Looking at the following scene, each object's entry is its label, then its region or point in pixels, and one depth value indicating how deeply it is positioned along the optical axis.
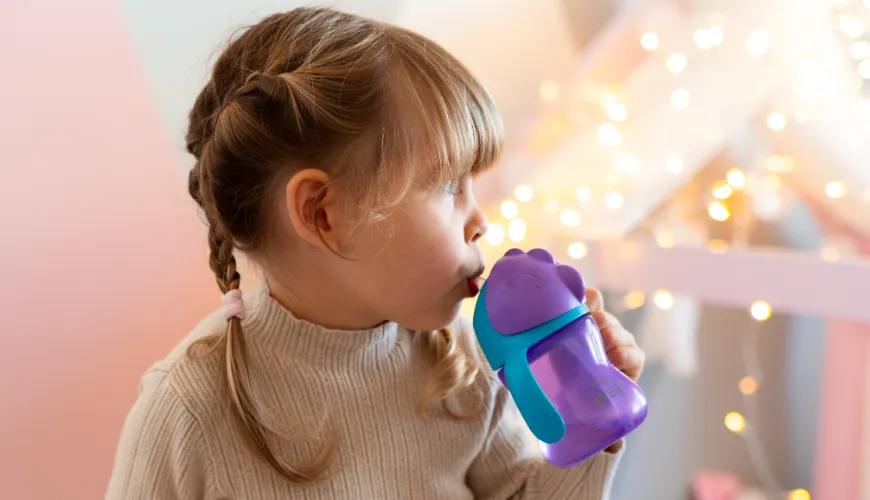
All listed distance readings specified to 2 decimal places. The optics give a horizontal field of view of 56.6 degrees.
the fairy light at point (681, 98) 1.30
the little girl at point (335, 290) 0.74
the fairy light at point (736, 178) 1.35
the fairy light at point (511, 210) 1.35
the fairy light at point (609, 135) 1.34
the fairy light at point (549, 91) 1.46
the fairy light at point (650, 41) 1.35
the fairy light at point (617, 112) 1.34
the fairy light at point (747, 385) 1.58
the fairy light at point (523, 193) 1.36
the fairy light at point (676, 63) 1.31
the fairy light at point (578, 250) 1.31
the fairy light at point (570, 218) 1.34
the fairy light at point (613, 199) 1.34
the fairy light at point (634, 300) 1.52
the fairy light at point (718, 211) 1.41
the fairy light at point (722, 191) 1.38
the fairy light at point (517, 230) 1.34
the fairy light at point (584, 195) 1.35
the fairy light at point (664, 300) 1.37
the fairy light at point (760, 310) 1.15
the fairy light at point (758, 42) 1.25
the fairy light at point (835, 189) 1.23
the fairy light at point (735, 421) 1.50
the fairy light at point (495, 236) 1.34
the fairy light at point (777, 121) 1.26
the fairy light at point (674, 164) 1.33
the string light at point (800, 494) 1.43
